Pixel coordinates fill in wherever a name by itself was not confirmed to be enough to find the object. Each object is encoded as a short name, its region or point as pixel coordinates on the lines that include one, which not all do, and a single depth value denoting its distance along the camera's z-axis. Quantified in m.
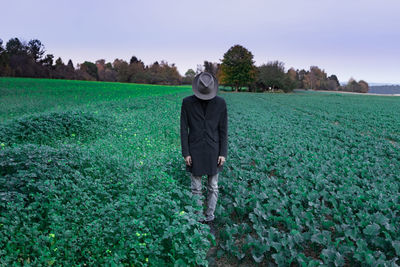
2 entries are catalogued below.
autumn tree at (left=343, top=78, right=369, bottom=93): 116.81
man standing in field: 3.82
